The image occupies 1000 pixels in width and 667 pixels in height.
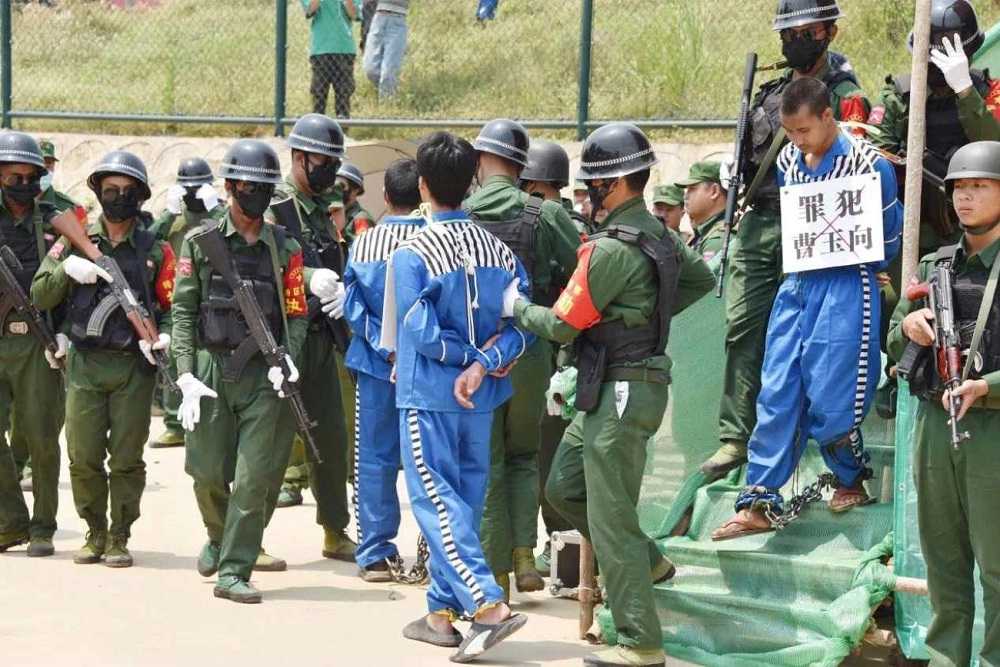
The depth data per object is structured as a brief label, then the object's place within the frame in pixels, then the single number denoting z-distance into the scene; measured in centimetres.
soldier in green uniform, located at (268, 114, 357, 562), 1694
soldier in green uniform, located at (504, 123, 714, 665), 1273
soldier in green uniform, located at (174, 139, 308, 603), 1543
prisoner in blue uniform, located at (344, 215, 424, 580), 1569
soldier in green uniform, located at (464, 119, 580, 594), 1502
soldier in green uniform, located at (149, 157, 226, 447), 2248
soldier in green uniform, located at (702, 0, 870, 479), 1444
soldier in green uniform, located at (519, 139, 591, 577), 1673
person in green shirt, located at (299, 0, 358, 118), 2970
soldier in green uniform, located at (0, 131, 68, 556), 1683
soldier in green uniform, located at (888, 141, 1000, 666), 1140
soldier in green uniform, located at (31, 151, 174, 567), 1642
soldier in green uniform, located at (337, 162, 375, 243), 1991
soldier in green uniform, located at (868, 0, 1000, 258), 1362
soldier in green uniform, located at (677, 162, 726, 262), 1842
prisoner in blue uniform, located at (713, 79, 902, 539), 1362
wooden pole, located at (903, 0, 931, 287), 1245
